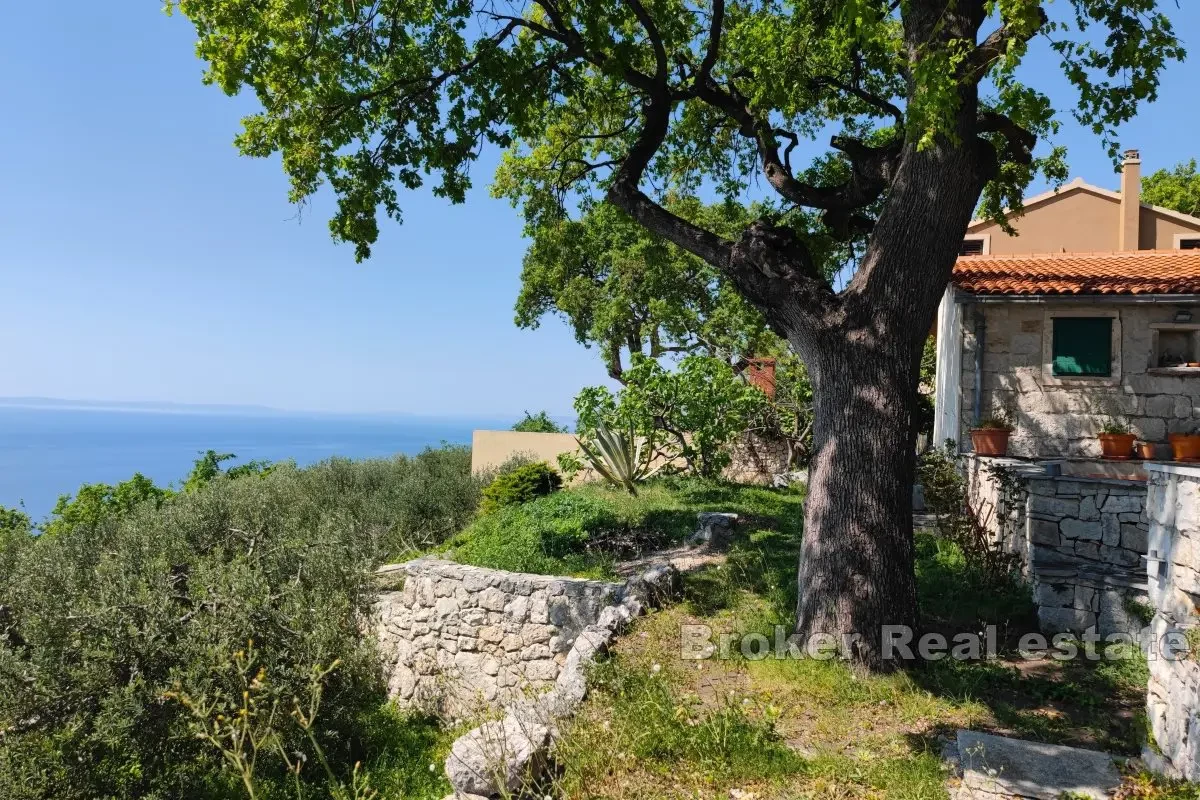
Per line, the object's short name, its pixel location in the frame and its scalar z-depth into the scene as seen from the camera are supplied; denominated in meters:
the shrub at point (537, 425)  20.77
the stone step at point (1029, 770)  3.85
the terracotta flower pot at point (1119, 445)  10.53
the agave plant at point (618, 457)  12.55
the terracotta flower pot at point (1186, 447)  10.14
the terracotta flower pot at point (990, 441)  10.27
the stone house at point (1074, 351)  10.77
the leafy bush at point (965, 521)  7.50
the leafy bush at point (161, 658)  5.53
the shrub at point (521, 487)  13.19
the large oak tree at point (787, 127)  5.69
